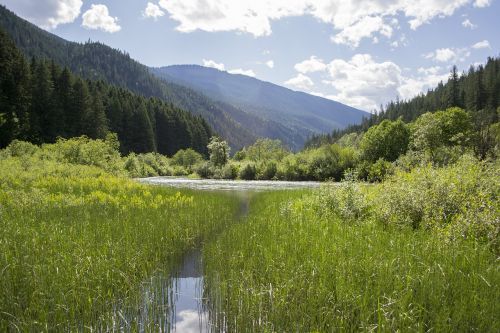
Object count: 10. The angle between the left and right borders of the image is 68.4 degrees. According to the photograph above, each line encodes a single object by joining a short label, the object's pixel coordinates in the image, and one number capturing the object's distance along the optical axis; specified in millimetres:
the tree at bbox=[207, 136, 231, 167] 79688
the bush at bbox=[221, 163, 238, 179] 70000
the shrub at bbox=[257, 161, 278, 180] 65344
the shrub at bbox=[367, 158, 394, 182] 47109
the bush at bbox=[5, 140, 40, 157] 36256
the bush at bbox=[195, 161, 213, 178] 76156
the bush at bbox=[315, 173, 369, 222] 13367
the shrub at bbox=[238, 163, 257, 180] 67312
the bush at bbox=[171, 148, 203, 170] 97000
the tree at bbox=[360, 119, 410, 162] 62875
